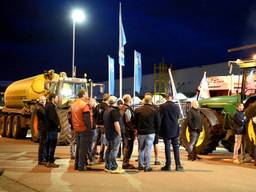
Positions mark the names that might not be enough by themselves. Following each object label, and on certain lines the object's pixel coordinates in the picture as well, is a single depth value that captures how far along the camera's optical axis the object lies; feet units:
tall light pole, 90.22
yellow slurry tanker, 67.36
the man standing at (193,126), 45.55
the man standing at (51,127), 41.01
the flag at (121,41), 59.22
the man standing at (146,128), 38.11
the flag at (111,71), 77.95
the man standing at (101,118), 43.90
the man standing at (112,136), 37.63
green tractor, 47.42
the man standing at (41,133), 41.73
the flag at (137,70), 79.46
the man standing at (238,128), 43.57
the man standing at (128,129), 39.55
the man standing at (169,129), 38.68
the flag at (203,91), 68.69
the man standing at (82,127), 38.58
